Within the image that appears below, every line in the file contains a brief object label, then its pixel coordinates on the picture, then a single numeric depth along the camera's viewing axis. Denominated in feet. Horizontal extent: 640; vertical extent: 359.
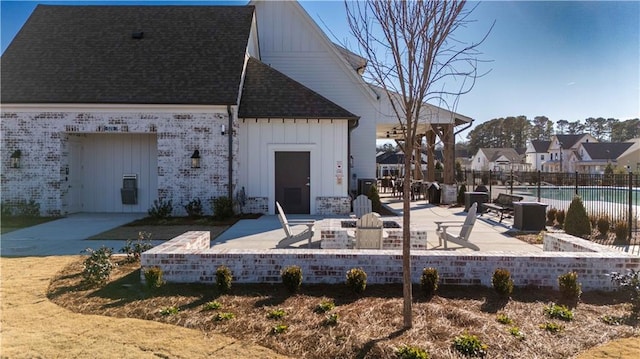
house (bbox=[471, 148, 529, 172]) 201.57
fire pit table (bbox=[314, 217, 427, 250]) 24.00
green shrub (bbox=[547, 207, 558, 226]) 38.32
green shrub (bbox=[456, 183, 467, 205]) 56.03
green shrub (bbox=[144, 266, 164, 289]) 16.84
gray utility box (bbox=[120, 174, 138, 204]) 45.32
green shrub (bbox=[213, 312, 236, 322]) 13.87
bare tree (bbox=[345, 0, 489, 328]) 12.71
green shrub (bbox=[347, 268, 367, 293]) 16.19
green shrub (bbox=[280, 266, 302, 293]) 16.46
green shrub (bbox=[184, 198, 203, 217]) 41.09
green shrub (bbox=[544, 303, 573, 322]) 14.08
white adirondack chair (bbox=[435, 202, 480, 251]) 24.80
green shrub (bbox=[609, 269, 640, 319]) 15.24
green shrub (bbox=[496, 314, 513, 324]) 13.56
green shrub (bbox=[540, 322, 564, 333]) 13.05
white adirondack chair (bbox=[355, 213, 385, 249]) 22.77
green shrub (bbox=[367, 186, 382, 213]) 45.39
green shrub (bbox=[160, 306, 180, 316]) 14.44
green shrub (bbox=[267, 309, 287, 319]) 14.05
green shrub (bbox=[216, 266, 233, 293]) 16.51
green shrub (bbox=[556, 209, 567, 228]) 36.99
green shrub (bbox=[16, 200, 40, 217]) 41.22
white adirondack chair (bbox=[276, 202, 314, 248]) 25.50
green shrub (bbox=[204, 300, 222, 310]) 14.83
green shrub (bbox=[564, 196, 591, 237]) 30.83
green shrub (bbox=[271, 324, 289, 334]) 12.94
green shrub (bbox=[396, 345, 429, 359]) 11.09
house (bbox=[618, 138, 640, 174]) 163.53
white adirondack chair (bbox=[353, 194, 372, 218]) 30.71
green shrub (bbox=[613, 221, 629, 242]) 29.53
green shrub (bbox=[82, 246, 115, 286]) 17.71
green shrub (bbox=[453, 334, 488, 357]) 11.51
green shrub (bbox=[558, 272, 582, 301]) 15.74
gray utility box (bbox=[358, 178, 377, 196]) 53.22
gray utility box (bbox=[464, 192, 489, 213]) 48.21
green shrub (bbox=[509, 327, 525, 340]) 12.45
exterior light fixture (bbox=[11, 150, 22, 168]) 40.96
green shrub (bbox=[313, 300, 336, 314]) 14.52
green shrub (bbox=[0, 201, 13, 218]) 40.96
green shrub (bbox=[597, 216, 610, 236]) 31.50
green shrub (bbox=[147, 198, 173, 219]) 39.99
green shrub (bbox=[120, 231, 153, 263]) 22.01
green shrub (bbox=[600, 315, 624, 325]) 13.88
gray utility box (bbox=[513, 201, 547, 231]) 34.01
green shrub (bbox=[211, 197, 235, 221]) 39.29
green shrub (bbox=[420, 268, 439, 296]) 15.97
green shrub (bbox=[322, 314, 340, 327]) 13.33
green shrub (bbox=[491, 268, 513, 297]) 15.88
